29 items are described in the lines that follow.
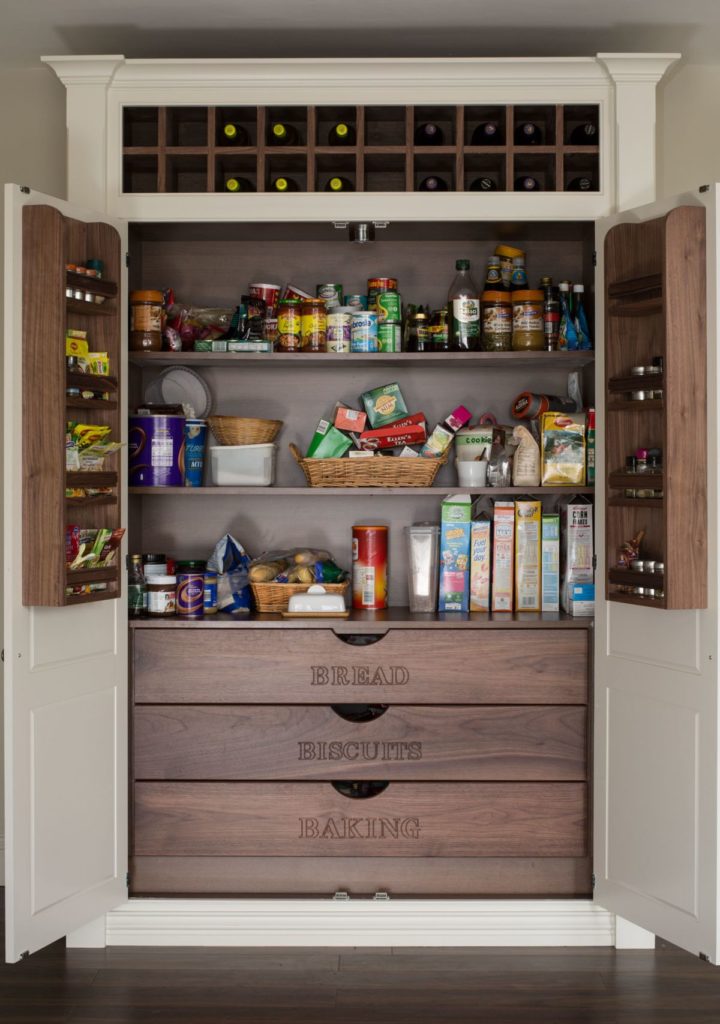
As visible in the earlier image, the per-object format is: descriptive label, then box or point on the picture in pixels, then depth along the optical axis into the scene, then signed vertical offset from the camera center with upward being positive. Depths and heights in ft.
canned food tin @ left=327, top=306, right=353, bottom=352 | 10.03 +1.75
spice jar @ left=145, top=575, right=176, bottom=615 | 9.87 -0.88
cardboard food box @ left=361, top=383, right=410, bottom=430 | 10.58 +1.05
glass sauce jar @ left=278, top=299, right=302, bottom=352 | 10.02 +1.79
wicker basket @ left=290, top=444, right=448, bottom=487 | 9.87 +0.35
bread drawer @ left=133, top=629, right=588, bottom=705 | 9.55 -1.51
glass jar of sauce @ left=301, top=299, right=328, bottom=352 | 10.03 +1.81
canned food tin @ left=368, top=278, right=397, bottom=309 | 10.19 +2.24
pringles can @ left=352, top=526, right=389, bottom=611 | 10.27 -0.60
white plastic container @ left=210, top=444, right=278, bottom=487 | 10.15 +0.41
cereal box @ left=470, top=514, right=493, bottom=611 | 10.19 -0.56
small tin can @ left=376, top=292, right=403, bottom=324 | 10.02 +1.99
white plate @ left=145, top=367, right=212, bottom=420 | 10.72 +1.24
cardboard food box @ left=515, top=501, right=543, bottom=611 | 10.15 -0.48
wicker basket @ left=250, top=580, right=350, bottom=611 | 9.98 -0.85
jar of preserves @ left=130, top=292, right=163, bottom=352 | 9.86 +1.80
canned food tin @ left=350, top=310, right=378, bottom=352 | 10.01 +1.74
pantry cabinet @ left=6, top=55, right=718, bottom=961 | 9.48 -1.80
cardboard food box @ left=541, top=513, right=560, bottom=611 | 10.14 -0.58
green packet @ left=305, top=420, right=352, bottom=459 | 10.43 +0.66
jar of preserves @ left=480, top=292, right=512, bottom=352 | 10.02 +1.84
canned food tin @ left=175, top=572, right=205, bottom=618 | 9.87 -0.87
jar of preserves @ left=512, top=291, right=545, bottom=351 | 9.95 +1.83
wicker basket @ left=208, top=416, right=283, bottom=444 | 10.11 +0.78
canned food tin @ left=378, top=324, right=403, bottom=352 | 10.04 +1.68
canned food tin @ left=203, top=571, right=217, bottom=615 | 10.06 -0.88
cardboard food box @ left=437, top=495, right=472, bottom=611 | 10.19 -0.47
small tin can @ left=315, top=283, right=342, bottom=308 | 10.30 +2.18
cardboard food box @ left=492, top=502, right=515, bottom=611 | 10.18 -0.38
